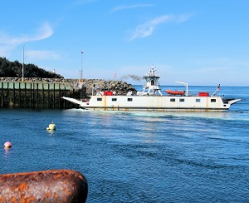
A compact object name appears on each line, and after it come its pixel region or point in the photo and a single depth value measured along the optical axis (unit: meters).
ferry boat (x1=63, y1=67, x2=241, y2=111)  76.06
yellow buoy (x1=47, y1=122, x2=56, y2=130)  46.47
